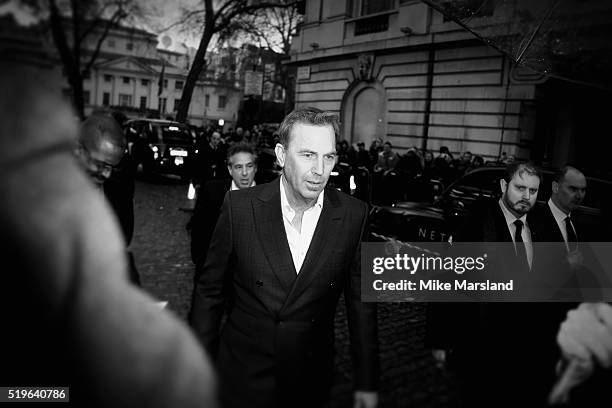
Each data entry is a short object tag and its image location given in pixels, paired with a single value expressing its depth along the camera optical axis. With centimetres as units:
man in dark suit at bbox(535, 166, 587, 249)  322
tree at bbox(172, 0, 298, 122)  1754
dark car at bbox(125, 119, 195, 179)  1562
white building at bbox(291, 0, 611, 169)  1551
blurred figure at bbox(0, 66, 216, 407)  53
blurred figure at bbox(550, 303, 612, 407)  112
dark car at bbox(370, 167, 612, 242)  714
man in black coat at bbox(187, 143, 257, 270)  390
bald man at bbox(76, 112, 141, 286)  133
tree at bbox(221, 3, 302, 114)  2262
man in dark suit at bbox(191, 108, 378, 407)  175
